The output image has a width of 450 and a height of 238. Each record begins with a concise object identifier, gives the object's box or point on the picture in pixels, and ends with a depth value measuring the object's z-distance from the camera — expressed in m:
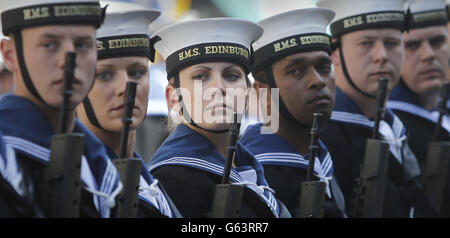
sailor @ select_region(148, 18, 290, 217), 10.53
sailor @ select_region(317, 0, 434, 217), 13.84
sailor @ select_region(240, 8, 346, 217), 12.24
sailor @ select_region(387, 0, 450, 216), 16.23
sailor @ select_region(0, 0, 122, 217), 8.13
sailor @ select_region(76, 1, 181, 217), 9.65
